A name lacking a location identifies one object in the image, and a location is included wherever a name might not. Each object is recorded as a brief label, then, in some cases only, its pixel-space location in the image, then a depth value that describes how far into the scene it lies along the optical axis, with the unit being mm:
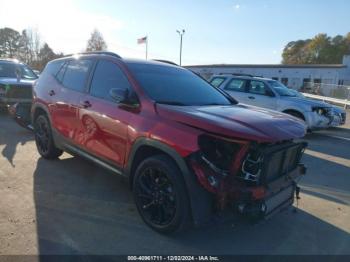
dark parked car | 10133
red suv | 3199
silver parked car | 10114
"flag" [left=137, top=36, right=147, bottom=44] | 41094
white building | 49906
